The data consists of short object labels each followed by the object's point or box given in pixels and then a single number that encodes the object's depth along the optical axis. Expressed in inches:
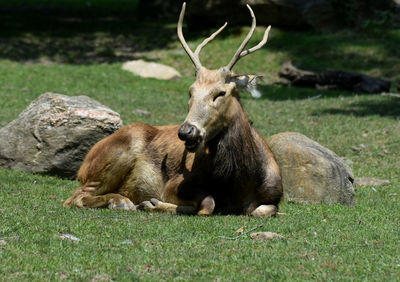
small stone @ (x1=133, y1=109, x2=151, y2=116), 1133.4
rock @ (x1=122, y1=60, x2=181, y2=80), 1521.9
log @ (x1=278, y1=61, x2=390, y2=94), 1368.1
